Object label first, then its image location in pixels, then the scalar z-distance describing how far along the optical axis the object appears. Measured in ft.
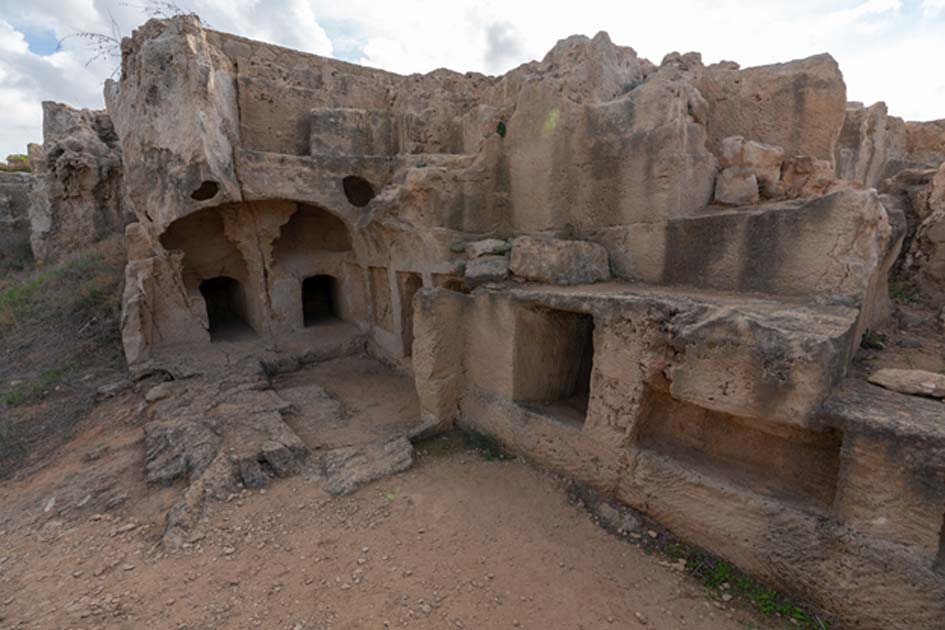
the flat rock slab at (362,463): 14.34
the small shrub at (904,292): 16.42
